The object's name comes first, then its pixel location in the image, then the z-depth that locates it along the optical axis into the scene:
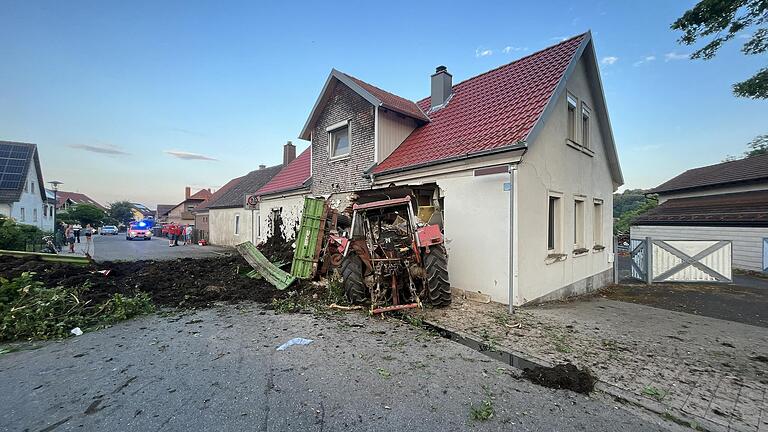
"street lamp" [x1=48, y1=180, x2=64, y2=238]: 24.97
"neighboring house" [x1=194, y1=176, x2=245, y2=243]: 28.50
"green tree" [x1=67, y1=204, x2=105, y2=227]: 48.75
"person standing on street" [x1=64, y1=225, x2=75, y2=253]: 19.35
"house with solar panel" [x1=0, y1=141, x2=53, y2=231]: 23.84
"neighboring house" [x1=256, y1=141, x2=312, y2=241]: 13.59
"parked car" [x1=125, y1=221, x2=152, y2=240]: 34.13
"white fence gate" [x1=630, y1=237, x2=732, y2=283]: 10.41
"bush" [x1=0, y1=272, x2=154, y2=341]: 4.66
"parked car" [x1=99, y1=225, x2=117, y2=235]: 50.78
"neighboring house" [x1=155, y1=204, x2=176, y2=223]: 90.25
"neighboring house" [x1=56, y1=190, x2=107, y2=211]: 62.22
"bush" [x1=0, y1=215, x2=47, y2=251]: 11.33
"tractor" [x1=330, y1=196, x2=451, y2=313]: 5.94
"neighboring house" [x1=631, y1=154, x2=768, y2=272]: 14.68
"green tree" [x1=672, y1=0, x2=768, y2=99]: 9.91
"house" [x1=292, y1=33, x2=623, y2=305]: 6.71
